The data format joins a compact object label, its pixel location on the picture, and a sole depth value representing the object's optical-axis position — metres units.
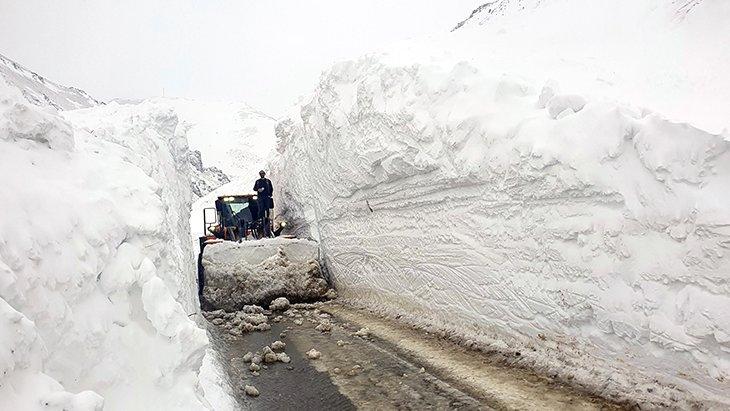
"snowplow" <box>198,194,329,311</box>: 8.87
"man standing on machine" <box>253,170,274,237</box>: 11.57
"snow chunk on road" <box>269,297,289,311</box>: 8.73
